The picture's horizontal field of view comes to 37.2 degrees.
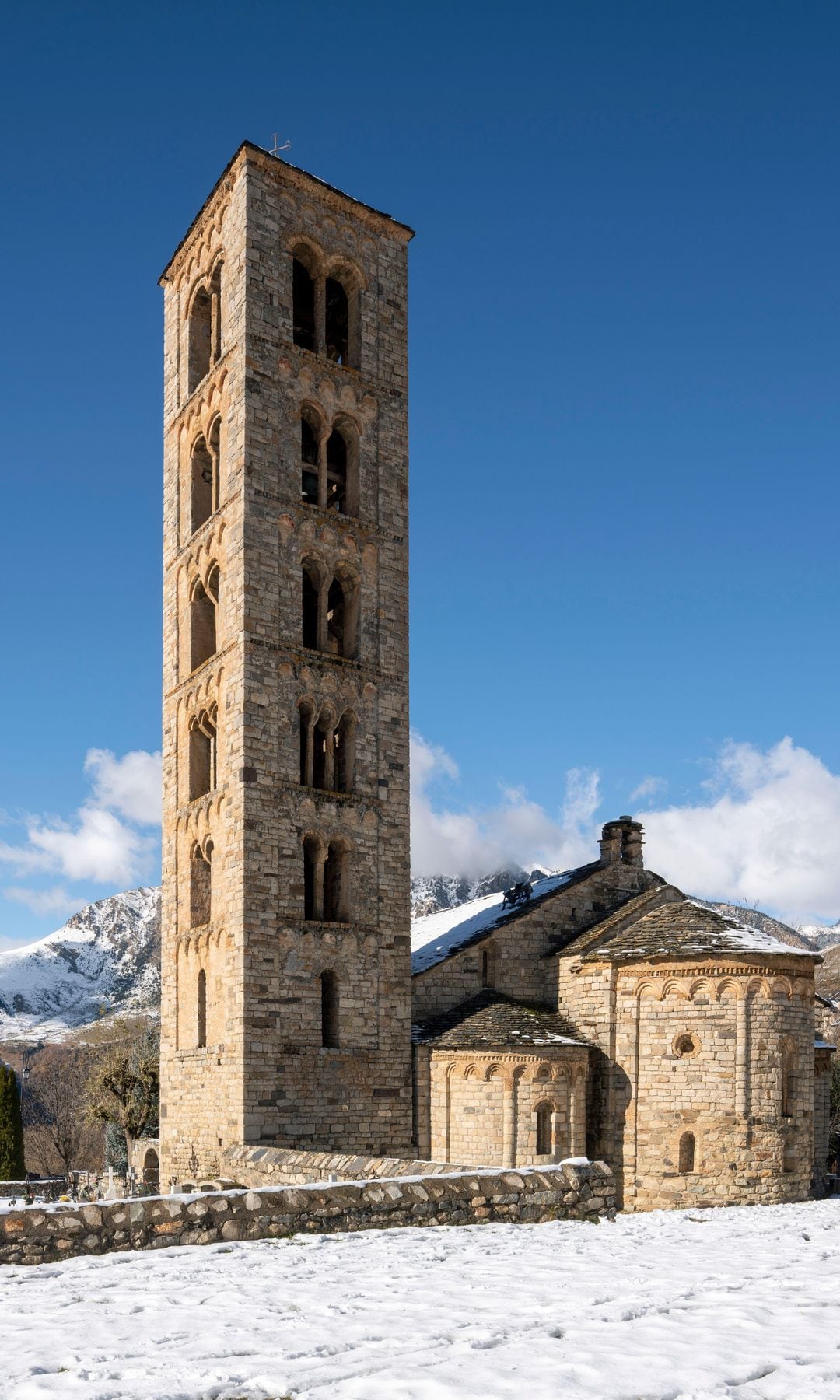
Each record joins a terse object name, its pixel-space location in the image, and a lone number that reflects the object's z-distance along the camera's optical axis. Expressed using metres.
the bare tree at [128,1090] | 46.94
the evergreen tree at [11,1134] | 44.81
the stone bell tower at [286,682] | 27.42
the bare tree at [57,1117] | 74.62
